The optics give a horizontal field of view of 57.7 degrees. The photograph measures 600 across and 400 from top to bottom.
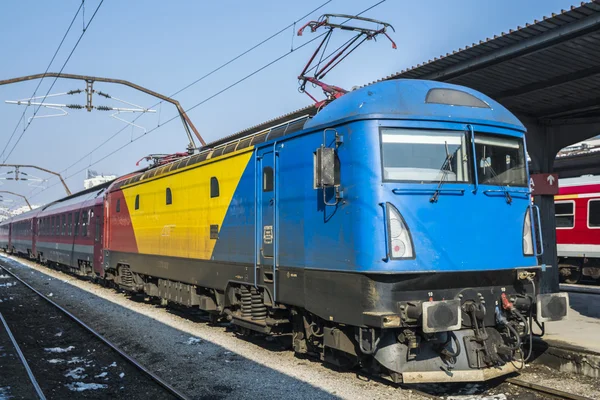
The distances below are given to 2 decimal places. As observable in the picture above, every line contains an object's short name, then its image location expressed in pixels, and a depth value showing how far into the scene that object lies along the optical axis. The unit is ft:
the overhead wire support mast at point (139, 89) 53.91
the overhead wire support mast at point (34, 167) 121.70
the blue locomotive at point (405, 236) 19.71
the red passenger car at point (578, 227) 59.47
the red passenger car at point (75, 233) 61.82
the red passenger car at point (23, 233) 116.57
